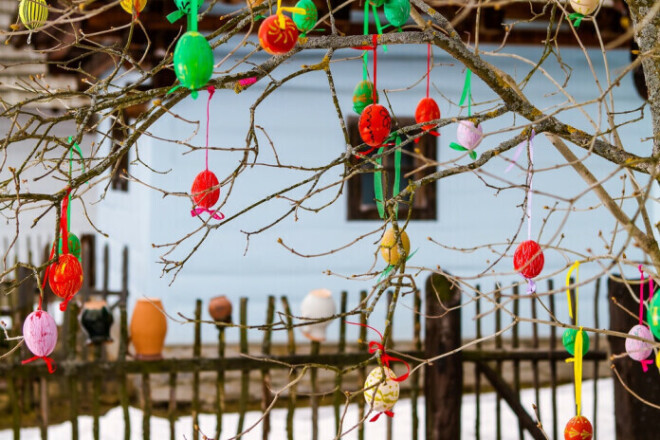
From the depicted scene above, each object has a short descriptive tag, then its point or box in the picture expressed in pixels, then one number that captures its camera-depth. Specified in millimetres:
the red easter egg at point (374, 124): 2335
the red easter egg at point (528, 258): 2318
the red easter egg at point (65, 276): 2250
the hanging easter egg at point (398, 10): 2299
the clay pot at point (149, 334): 3973
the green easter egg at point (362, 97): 2516
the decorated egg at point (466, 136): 2453
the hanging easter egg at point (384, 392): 2236
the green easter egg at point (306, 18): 2226
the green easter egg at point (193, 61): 2009
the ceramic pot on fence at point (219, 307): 4756
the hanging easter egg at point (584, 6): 2386
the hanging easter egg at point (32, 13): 2401
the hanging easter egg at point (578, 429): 2379
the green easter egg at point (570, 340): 2429
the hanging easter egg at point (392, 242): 2316
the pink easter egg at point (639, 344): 2405
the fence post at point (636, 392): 3158
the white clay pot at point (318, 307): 4675
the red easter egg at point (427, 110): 2587
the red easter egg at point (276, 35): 2100
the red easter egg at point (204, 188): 2353
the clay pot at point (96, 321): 4090
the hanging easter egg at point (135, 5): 2305
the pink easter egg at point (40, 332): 2335
